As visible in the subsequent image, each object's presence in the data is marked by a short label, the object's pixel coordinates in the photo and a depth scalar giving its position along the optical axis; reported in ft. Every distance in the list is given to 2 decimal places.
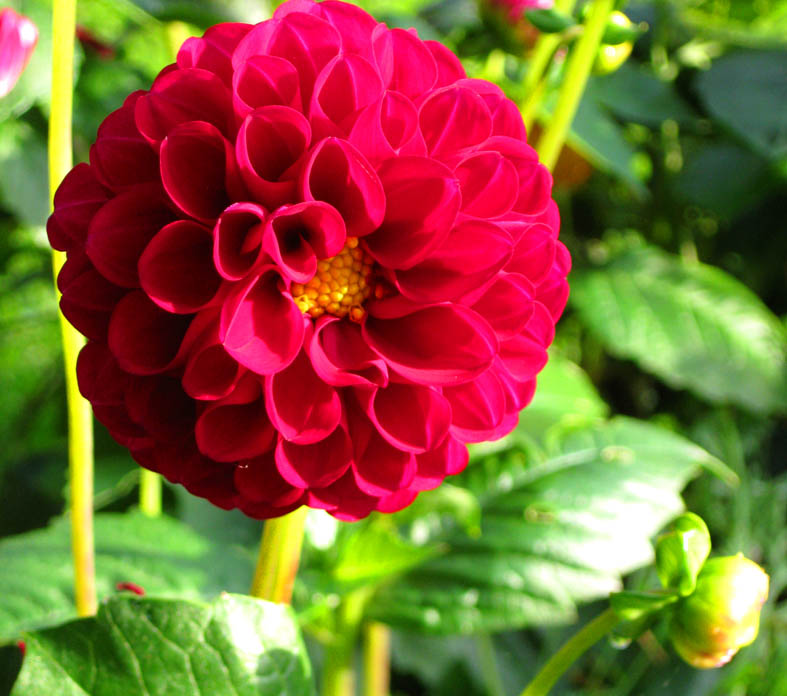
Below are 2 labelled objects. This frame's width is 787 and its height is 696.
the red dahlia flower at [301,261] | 0.99
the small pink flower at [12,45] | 1.46
